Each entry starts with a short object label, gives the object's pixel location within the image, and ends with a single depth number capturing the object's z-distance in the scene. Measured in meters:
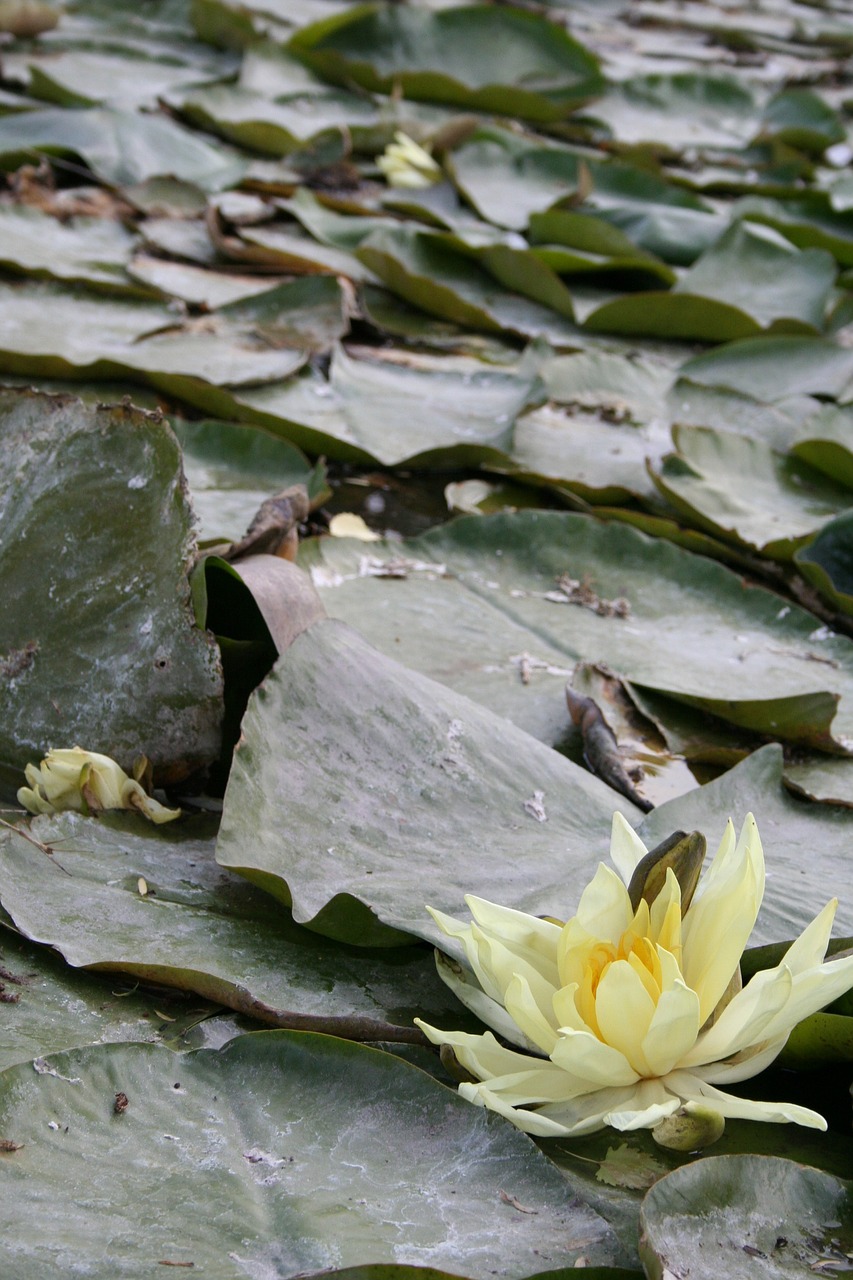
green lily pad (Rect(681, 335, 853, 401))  2.60
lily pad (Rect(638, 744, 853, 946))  1.99
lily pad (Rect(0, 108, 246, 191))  3.15
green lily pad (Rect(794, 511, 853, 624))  2.31
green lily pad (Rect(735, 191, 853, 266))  3.35
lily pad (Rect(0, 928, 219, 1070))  1.93
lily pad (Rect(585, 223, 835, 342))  2.73
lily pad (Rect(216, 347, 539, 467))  2.41
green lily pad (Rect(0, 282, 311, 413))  2.42
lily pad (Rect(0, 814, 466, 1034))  1.96
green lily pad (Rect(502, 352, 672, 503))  2.42
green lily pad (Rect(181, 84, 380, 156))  3.59
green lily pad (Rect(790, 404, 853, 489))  2.43
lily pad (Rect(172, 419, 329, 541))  2.31
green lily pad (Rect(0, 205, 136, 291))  2.59
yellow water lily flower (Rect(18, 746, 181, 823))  2.05
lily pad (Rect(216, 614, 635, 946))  1.99
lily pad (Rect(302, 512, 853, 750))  2.18
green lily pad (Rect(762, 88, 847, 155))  4.40
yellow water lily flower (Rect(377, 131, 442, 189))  3.52
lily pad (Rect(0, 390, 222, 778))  2.08
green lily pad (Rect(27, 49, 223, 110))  3.51
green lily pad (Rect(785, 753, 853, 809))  2.13
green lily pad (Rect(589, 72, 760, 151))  4.41
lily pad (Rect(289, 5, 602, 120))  4.18
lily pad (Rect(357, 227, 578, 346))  2.72
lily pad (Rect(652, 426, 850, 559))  2.37
